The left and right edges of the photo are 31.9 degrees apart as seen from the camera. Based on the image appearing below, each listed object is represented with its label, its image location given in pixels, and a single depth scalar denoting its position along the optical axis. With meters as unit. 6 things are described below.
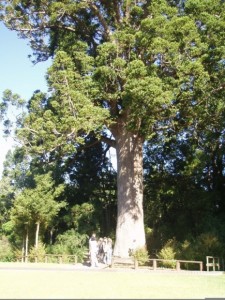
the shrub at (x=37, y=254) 19.98
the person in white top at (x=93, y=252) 17.05
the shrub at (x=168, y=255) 17.12
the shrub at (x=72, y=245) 21.27
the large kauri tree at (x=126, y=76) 16.55
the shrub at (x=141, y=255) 17.29
